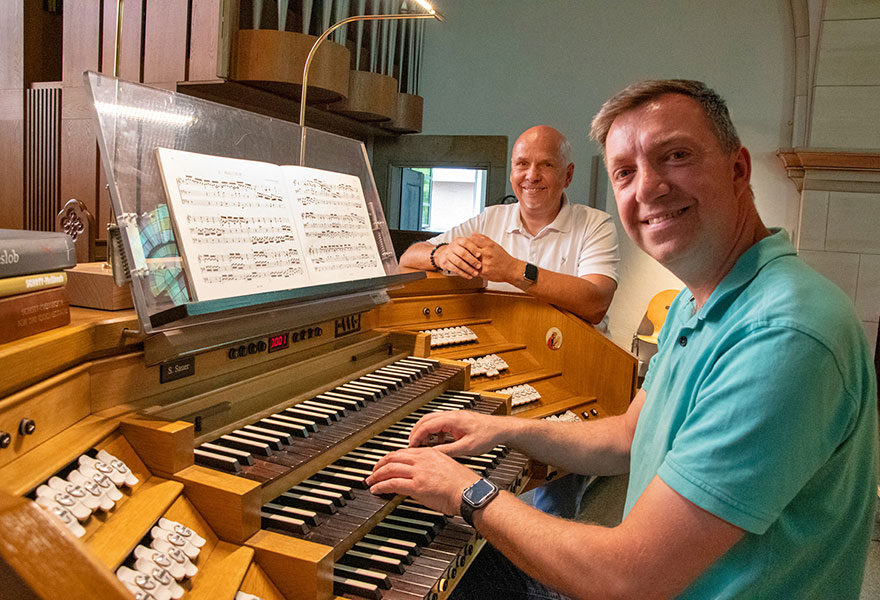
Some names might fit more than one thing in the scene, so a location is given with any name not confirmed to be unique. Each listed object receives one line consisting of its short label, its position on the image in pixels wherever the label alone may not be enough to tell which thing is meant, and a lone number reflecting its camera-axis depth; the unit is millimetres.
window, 6516
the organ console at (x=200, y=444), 963
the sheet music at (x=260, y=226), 1366
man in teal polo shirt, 945
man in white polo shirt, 2873
